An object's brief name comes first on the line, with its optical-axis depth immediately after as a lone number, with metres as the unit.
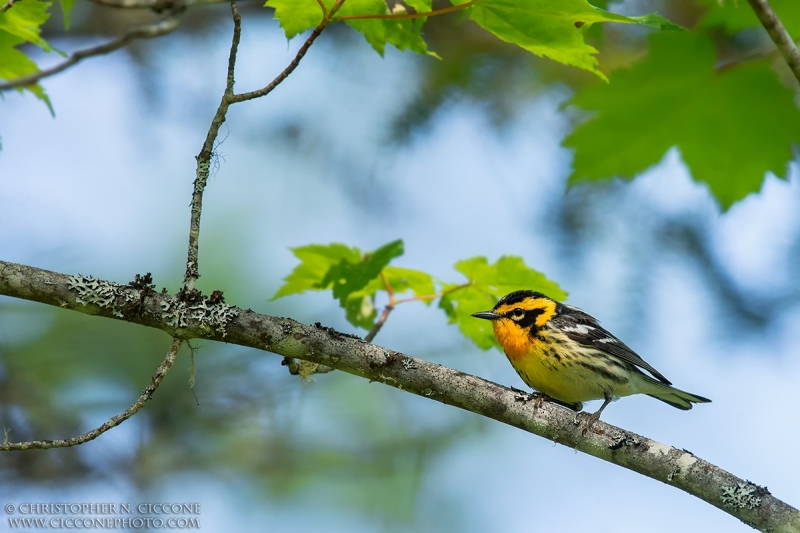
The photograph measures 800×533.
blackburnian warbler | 9.04
